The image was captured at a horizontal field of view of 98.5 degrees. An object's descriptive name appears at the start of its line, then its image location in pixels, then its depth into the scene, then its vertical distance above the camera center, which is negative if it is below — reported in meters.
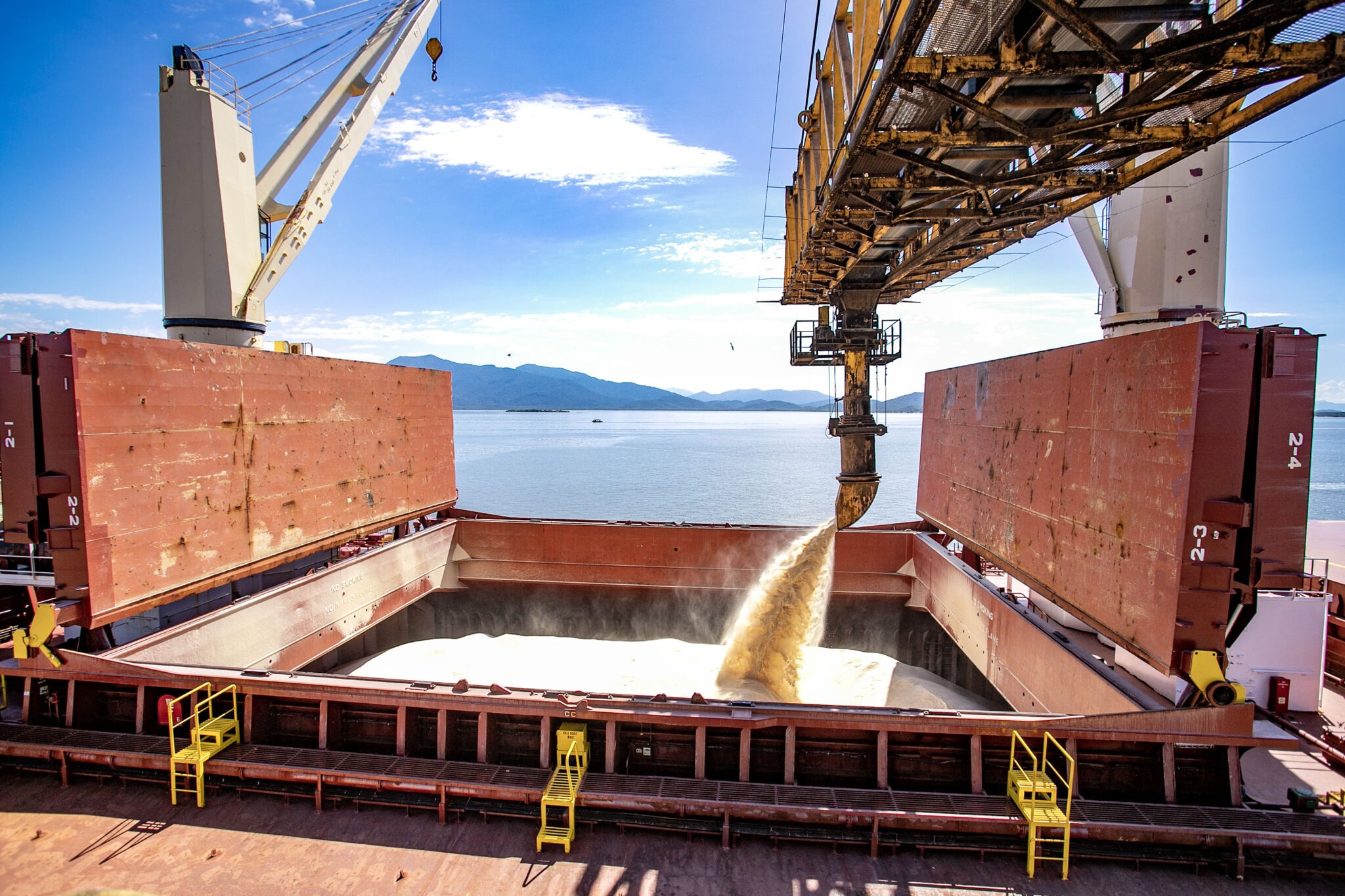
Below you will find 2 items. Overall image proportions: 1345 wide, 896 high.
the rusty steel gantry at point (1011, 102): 3.89 +2.61
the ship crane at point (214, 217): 12.02 +4.10
